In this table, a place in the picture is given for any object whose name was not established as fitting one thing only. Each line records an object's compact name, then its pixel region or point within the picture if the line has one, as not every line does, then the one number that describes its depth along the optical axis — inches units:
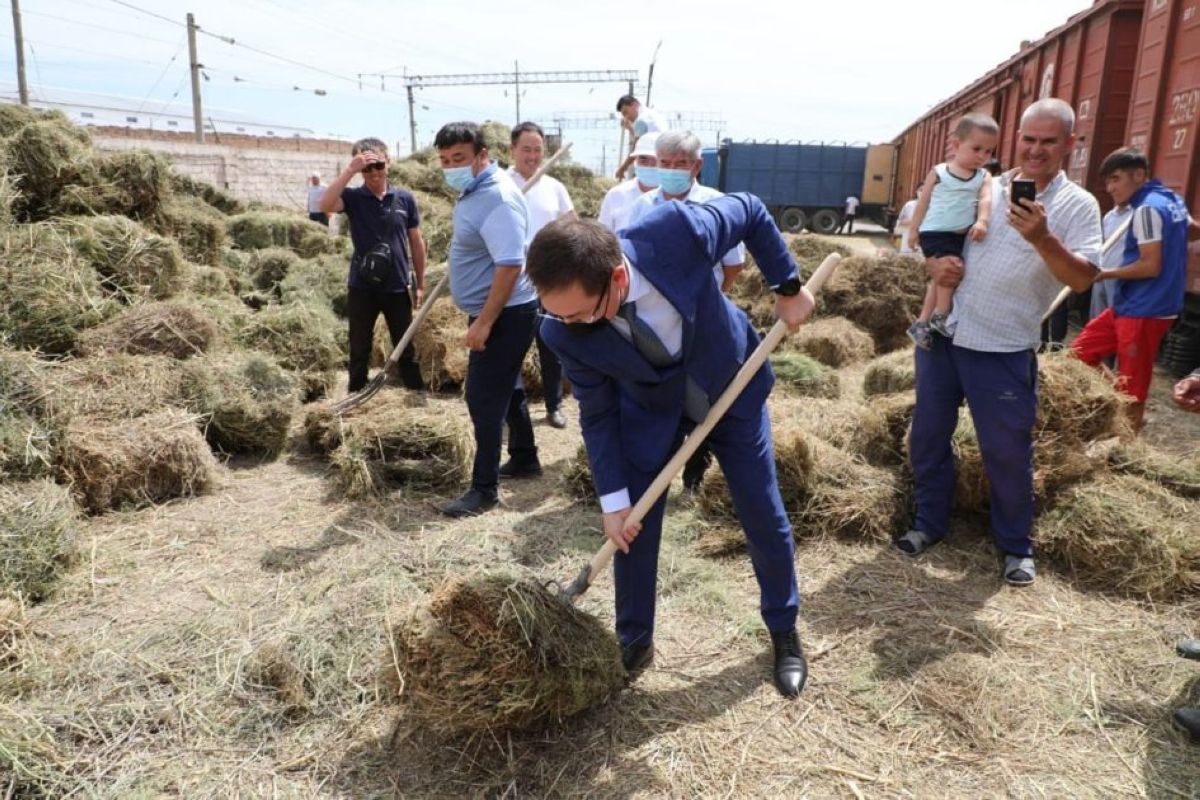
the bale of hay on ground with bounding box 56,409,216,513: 163.0
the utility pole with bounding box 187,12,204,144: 890.1
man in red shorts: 192.1
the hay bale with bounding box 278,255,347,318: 300.0
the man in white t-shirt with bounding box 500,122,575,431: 206.4
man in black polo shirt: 214.2
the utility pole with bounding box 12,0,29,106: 685.9
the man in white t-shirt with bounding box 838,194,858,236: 859.4
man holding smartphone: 125.5
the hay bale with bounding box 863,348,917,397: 217.5
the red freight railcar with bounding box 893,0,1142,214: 308.0
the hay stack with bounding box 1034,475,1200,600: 136.3
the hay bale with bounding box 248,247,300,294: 328.8
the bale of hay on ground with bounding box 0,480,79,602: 129.0
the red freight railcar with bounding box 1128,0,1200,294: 248.4
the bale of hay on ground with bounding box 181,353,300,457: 197.0
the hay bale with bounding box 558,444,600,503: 177.5
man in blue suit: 86.9
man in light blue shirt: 161.5
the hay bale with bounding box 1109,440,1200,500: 165.0
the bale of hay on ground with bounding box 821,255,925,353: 318.0
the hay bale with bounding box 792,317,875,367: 289.9
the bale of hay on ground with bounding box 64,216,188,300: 231.0
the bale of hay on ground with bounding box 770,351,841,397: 250.1
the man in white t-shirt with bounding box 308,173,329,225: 439.7
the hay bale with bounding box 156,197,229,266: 287.2
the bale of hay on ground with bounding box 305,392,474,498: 181.0
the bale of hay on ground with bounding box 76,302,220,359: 201.0
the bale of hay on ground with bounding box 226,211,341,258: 389.4
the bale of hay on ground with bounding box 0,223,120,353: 193.3
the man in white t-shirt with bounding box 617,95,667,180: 235.1
